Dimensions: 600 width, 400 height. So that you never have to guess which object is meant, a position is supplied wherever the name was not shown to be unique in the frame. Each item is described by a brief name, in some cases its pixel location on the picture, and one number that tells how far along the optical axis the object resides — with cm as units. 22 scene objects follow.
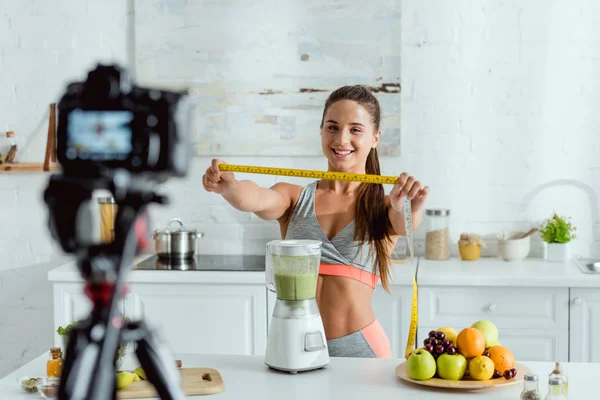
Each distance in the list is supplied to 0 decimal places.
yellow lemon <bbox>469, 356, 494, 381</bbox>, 158
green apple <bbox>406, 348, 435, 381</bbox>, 159
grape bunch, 162
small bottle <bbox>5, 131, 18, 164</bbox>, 357
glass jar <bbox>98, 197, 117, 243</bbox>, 333
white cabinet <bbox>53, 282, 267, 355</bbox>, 309
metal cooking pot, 334
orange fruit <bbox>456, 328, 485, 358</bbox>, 159
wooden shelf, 353
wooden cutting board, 156
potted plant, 330
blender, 167
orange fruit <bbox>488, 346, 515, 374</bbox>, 163
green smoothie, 167
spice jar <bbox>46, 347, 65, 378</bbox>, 167
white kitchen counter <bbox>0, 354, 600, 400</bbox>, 155
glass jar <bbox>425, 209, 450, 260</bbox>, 338
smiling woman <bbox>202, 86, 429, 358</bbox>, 209
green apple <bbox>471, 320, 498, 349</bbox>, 166
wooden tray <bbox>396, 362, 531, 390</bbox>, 156
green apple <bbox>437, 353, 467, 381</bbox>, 159
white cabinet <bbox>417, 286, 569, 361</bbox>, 297
